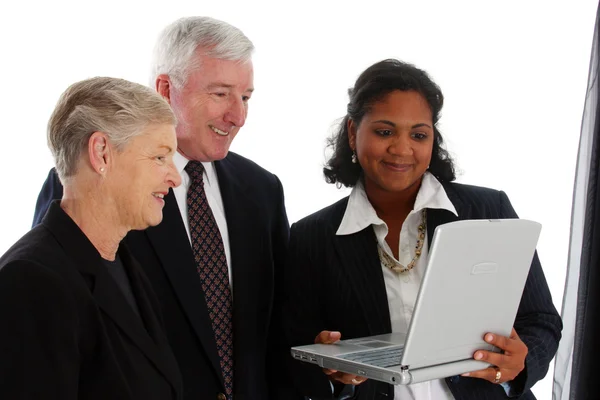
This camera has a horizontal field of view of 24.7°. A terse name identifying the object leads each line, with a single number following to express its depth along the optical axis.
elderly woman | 1.72
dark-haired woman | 2.15
